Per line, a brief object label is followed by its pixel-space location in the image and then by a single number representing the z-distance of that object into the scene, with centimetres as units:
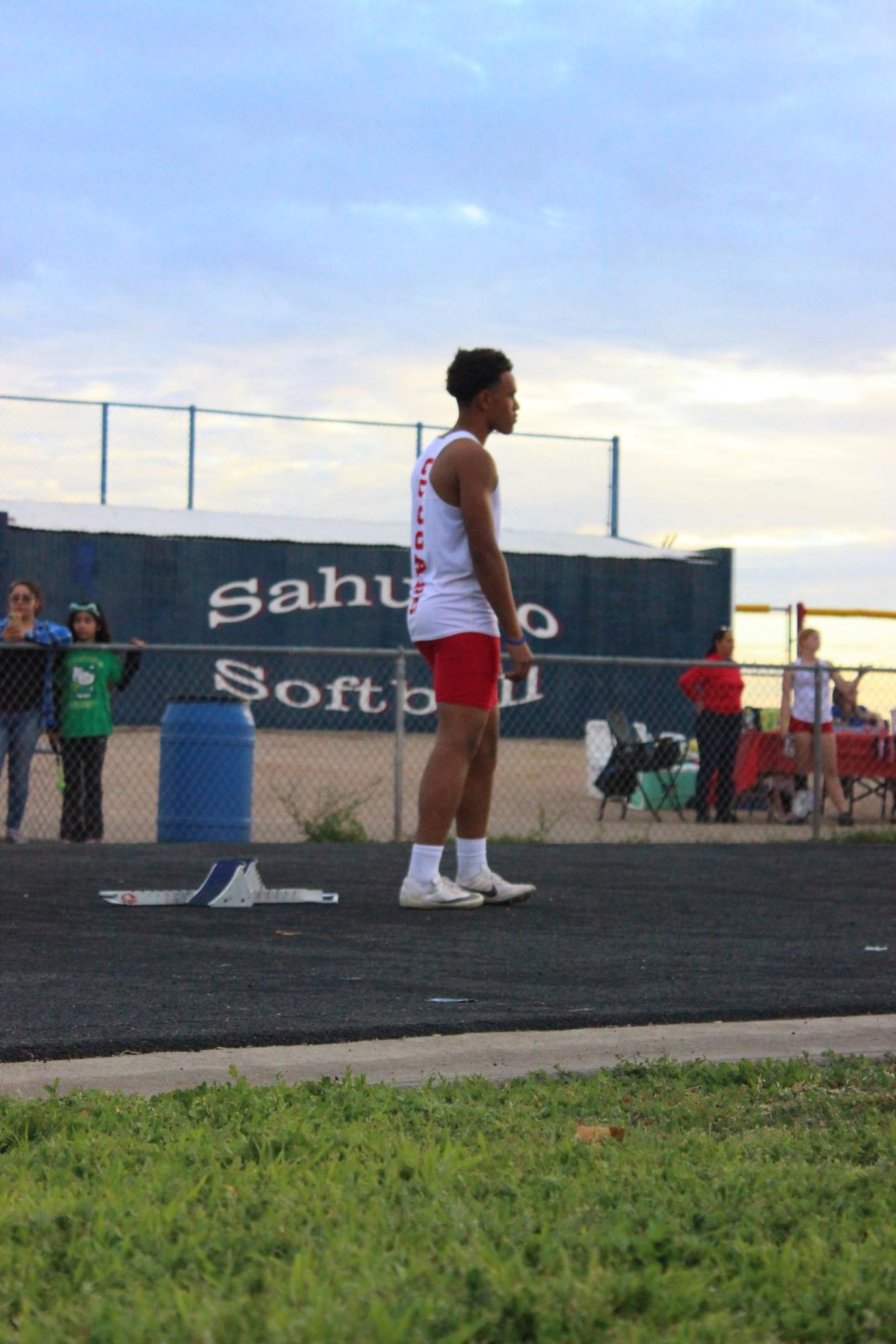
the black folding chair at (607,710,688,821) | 1513
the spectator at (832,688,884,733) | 1647
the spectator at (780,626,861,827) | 1327
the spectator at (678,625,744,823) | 1414
